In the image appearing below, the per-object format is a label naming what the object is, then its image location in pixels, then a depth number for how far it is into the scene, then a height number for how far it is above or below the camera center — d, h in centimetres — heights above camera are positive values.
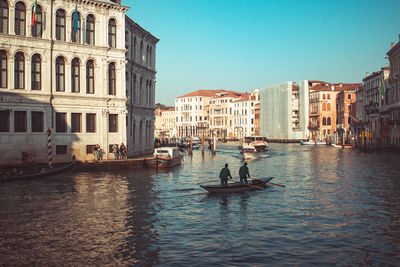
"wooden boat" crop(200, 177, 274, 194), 2400 -273
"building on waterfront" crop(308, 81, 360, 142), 12162 +677
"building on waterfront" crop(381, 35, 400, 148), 6750 +547
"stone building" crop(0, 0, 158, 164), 3288 +455
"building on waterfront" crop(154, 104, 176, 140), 17988 +586
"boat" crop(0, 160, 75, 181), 2758 -224
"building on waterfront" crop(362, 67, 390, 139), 8206 +646
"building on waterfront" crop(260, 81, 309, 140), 12350 +692
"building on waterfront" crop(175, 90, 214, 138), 16938 +927
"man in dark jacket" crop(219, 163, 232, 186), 2412 -199
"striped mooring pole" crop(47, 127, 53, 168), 3269 -66
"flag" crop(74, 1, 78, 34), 3478 +897
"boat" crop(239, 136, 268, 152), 7435 -132
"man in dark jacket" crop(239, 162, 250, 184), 2536 -203
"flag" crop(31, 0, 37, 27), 3250 +875
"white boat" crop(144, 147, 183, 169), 3809 -188
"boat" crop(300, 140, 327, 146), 10544 -171
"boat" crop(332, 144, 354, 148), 8554 -199
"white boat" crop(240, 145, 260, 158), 6464 -215
